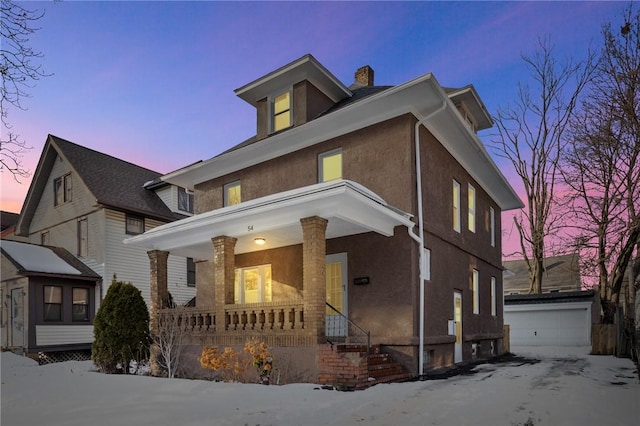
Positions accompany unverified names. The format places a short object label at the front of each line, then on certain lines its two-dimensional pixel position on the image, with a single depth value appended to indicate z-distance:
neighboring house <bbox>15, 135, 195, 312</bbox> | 20.72
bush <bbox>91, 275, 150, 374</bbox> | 12.55
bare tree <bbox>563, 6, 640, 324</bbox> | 12.26
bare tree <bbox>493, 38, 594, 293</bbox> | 28.27
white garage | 23.83
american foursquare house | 10.12
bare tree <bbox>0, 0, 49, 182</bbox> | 6.29
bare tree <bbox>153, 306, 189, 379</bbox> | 12.04
